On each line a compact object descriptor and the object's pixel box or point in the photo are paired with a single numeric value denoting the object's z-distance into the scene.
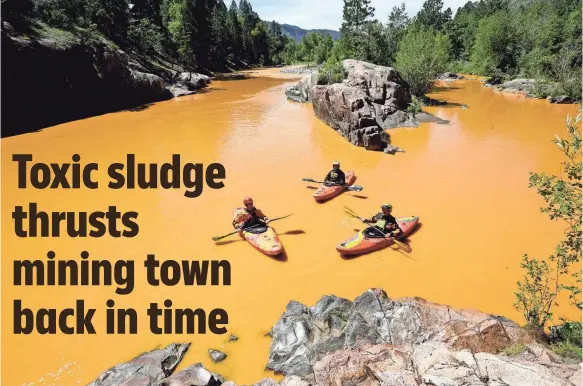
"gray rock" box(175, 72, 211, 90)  38.82
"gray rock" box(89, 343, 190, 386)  5.49
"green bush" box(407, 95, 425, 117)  24.02
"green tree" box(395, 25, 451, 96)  28.36
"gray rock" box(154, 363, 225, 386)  4.91
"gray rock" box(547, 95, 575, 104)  28.17
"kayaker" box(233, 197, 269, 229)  9.88
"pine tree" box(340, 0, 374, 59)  45.09
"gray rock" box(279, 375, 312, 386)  4.47
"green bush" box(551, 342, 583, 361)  4.65
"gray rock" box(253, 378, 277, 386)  4.92
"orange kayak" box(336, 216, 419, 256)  9.02
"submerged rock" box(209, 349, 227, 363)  6.38
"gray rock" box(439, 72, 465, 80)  48.25
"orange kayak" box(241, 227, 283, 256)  9.10
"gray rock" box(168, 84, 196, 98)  35.31
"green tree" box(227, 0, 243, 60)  74.36
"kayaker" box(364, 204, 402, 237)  9.35
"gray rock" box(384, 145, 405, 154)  16.90
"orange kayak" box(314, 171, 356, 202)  11.94
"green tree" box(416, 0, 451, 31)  81.75
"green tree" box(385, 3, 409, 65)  42.56
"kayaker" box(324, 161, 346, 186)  12.38
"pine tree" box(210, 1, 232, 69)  63.28
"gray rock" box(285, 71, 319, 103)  30.44
